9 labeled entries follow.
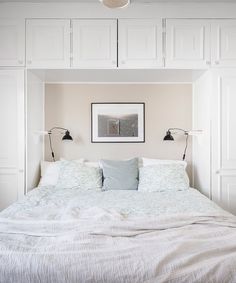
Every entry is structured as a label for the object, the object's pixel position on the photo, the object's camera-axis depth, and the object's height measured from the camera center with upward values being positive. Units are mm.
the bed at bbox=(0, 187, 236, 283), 1237 -512
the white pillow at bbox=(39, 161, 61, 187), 3223 -390
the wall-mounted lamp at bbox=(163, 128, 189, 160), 3509 +70
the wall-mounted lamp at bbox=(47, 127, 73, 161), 3467 +31
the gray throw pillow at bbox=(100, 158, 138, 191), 3049 -373
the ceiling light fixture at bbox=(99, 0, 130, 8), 1836 +845
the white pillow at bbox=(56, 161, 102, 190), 3031 -396
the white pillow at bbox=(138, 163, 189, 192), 2982 -405
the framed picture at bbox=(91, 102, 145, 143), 3604 +214
